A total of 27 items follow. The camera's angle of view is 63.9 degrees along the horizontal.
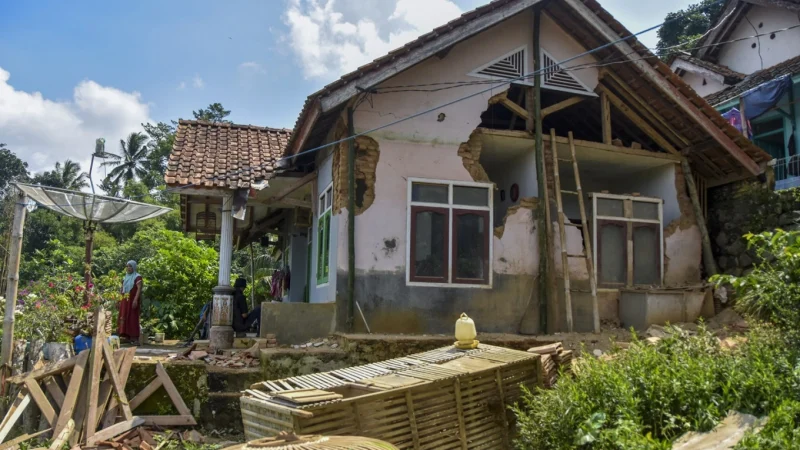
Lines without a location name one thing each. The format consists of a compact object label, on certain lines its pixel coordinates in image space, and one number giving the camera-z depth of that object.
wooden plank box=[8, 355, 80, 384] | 7.39
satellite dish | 8.80
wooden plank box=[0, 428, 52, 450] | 6.71
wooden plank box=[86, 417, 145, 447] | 6.94
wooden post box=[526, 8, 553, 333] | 10.07
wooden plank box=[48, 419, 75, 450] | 6.69
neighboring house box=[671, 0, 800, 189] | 15.13
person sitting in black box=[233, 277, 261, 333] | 11.32
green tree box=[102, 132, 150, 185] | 50.50
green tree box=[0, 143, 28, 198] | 54.34
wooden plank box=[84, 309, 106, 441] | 7.08
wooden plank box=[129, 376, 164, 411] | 7.78
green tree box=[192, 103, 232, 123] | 49.34
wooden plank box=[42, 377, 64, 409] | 7.45
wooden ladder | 9.93
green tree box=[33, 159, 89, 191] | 50.22
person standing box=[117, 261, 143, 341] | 11.50
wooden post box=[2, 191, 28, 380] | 7.87
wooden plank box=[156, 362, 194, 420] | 7.86
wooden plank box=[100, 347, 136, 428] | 7.42
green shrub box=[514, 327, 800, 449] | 4.69
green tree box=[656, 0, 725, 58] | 27.25
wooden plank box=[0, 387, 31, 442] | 7.03
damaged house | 9.64
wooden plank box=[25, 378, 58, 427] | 7.14
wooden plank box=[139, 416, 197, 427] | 7.70
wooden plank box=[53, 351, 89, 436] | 7.03
